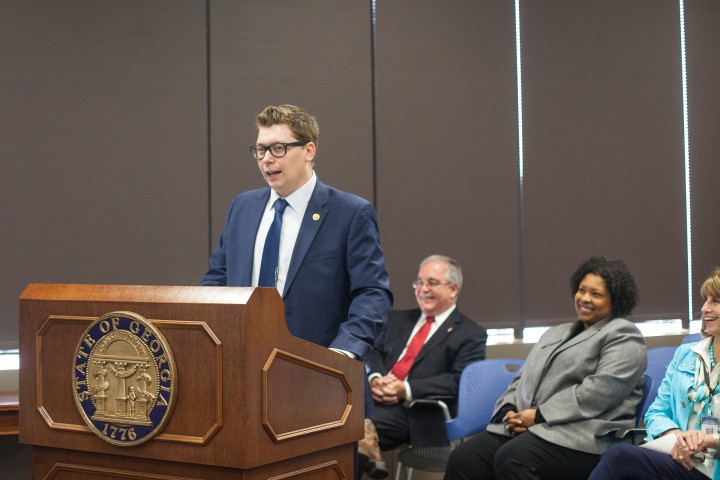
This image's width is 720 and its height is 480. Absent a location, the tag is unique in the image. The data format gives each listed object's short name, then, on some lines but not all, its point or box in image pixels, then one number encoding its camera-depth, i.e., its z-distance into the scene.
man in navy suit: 2.43
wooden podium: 1.84
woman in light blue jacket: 3.06
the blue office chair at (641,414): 3.51
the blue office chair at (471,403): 4.18
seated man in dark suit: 4.25
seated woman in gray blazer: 3.56
